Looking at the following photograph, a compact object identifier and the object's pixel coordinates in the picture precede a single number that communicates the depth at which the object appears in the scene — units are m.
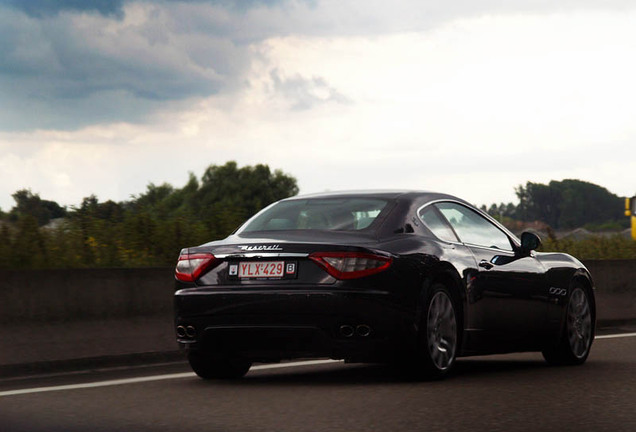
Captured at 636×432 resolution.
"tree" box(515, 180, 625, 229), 156.75
